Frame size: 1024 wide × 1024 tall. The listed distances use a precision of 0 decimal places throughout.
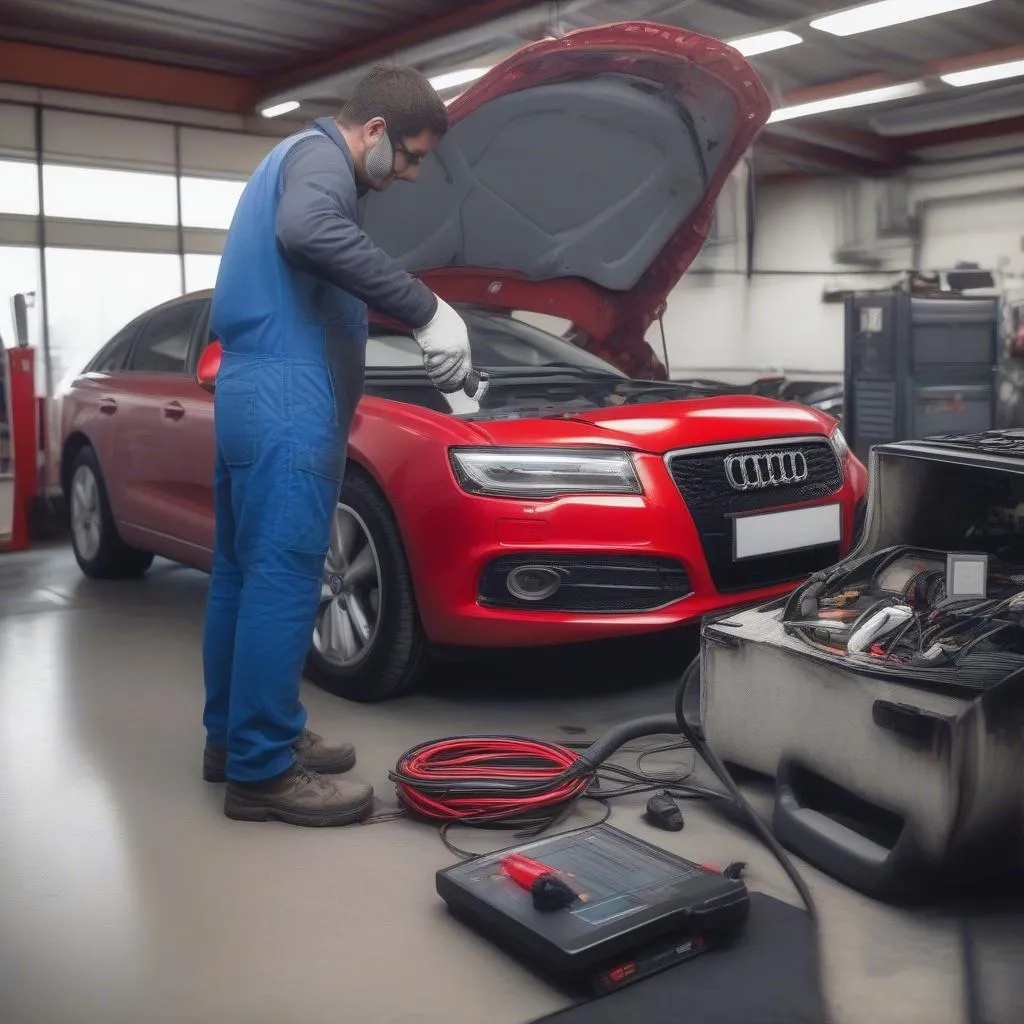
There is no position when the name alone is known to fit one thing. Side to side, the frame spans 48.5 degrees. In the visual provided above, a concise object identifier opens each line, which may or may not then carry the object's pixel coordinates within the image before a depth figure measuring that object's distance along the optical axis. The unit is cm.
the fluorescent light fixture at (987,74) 818
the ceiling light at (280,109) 793
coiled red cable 216
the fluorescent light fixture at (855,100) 857
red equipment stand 569
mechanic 206
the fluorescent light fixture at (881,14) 612
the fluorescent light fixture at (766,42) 688
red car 262
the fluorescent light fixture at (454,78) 692
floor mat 150
